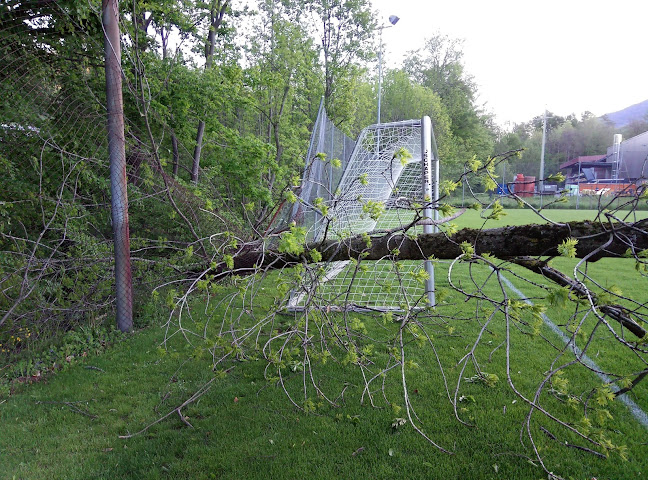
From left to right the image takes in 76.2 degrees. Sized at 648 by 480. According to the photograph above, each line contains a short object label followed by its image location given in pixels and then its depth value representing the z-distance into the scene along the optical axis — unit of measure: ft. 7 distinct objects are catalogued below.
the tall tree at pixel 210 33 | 27.66
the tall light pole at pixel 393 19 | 41.12
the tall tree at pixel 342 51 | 53.47
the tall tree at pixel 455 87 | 124.57
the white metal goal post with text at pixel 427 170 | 15.28
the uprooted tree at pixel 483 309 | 5.44
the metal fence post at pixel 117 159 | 14.75
